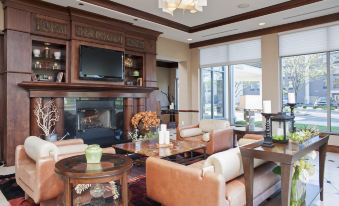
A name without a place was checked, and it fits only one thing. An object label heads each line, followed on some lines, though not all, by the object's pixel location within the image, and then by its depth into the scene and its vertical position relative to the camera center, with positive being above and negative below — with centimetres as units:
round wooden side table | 190 -59
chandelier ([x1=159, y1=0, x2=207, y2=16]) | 337 +144
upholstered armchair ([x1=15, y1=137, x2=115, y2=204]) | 244 -77
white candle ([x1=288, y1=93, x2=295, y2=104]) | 277 +2
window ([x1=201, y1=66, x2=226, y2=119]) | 792 +32
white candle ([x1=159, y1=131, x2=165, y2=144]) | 397 -60
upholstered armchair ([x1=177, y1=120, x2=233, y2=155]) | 442 -68
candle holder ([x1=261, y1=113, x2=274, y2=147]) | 240 -35
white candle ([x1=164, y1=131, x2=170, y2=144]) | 399 -62
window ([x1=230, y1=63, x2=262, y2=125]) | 697 +58
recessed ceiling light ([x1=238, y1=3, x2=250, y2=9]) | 499 +210
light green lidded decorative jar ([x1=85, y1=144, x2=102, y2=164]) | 219 -49
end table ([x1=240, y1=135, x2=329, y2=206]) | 201 -51
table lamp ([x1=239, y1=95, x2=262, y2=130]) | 312 -1
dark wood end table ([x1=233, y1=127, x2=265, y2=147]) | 465 -62
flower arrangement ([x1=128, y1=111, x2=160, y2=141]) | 458 -36
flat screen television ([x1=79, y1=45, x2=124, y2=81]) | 528 +93
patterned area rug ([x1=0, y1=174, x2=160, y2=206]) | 276 -119
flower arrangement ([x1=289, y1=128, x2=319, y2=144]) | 251 -39
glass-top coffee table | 350 -76
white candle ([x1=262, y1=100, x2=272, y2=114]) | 263 -7
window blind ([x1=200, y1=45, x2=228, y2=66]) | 747 +154
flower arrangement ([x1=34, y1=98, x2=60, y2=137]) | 465 -26
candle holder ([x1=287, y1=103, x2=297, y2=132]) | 276 -7
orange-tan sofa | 186 -75
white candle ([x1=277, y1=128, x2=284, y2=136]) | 263 -35
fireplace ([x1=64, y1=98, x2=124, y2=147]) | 519 -42
